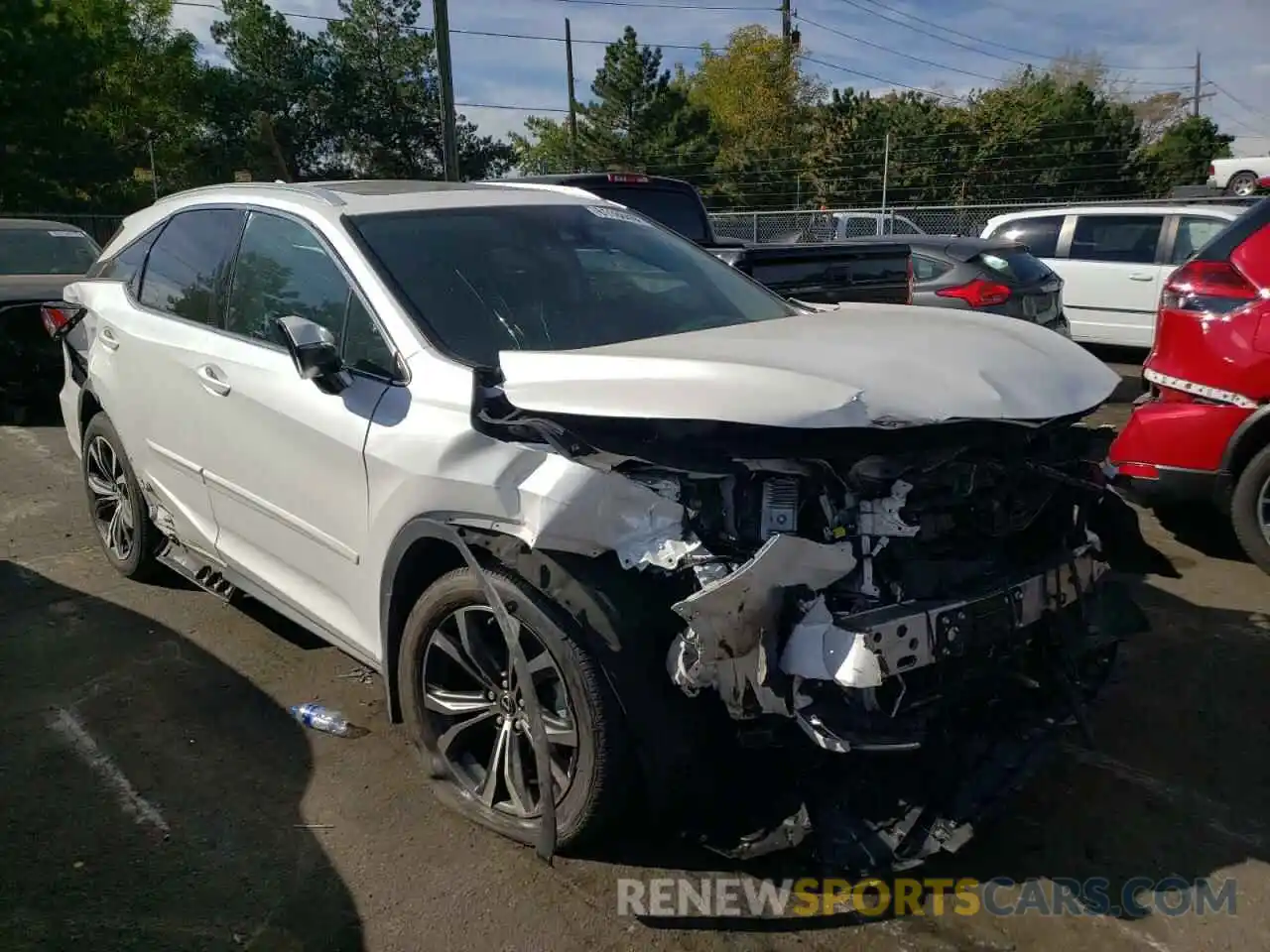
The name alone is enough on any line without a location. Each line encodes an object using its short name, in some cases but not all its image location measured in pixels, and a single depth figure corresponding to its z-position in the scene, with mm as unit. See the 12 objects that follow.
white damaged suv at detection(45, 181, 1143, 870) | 2553
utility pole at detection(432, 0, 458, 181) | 17875
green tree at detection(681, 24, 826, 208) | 51031
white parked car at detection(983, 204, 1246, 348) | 10570
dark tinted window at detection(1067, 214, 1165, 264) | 10766
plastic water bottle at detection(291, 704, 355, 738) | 3674
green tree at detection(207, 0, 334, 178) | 45500
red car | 4750
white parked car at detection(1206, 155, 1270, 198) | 27922
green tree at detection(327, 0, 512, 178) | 46375
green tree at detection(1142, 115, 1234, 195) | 38500
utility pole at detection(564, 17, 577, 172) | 46344
